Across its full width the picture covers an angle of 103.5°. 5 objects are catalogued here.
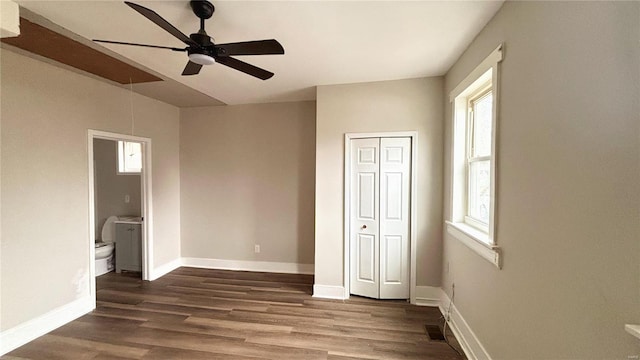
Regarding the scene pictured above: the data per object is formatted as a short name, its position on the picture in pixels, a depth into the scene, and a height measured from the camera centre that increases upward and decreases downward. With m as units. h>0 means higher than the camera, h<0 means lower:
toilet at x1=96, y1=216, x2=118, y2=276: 3.88 -1.14
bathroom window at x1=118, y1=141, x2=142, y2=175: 4.22 +0.28
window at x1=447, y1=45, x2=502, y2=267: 1.79 +0.17
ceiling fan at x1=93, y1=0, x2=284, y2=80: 1.62 +0.86
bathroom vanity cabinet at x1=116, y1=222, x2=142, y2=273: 3.94 -1.10
